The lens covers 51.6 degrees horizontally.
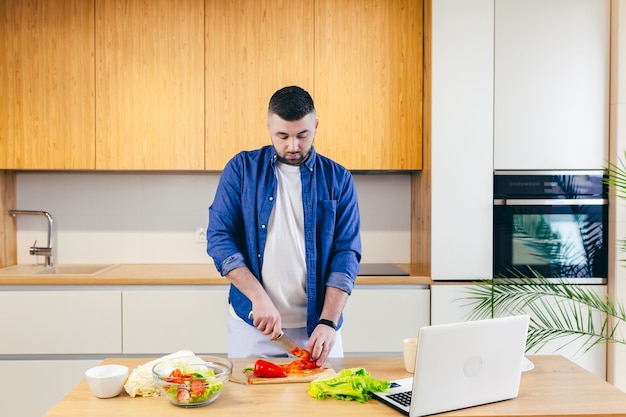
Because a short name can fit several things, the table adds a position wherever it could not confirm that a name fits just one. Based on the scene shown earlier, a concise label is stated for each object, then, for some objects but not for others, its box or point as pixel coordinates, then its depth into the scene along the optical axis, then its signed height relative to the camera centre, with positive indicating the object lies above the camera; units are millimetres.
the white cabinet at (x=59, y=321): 3162 -607
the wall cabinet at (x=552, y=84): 3197 +570
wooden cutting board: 1666 -469
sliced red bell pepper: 1693 -452
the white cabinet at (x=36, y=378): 3170 -885
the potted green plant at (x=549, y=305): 3189 -530
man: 2137 -131
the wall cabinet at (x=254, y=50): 3365 +769
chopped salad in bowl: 1472 -422
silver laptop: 1424 -386
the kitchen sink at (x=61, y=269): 3385 -392
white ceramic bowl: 1532 -440
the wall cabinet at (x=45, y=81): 3350 +606
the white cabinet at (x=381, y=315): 3234 -582
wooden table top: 1464 -483
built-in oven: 3230 -130
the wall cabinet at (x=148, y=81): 3357 +606
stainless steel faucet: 3611 -275
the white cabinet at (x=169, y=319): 3189 -597
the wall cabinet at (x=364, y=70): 3379 +671
